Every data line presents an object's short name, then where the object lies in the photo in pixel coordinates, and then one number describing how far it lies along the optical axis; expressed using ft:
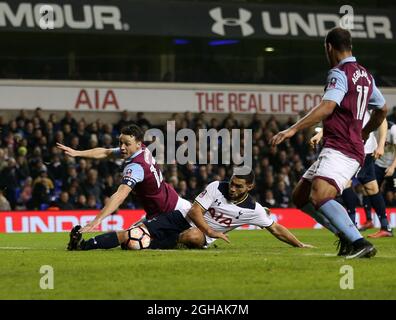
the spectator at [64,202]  78.54
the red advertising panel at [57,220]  74.33
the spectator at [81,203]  79.56
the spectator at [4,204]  76.64
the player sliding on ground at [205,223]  41.22
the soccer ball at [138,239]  41.24
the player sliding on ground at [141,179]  41.27
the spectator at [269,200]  87.45
